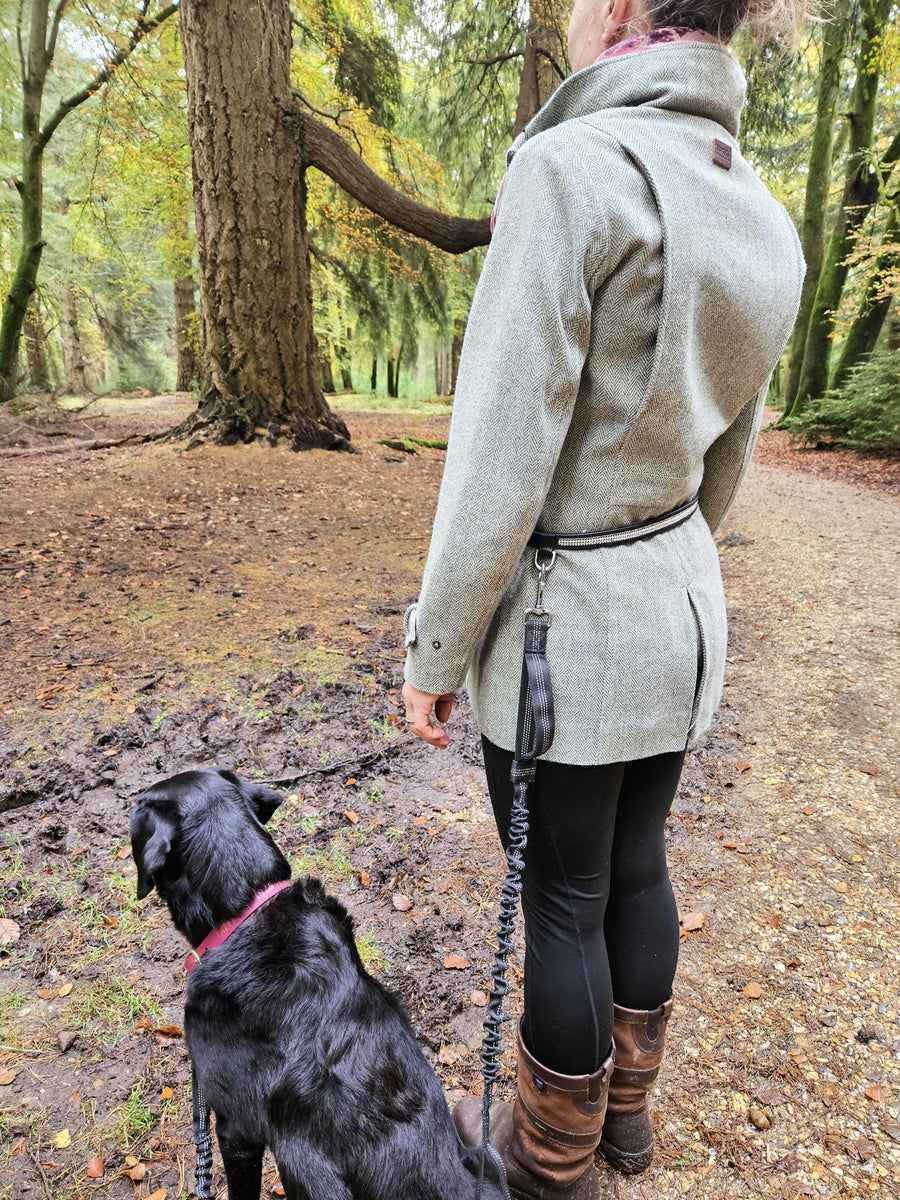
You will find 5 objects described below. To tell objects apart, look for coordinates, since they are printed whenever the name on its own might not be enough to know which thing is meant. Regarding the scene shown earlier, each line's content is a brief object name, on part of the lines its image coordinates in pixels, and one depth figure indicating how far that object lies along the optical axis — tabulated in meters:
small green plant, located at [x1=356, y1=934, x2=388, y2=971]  2.20
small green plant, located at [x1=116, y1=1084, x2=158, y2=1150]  1.70
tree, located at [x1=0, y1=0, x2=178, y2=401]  10.27
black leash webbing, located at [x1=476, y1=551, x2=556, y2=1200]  1.11
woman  0.95
